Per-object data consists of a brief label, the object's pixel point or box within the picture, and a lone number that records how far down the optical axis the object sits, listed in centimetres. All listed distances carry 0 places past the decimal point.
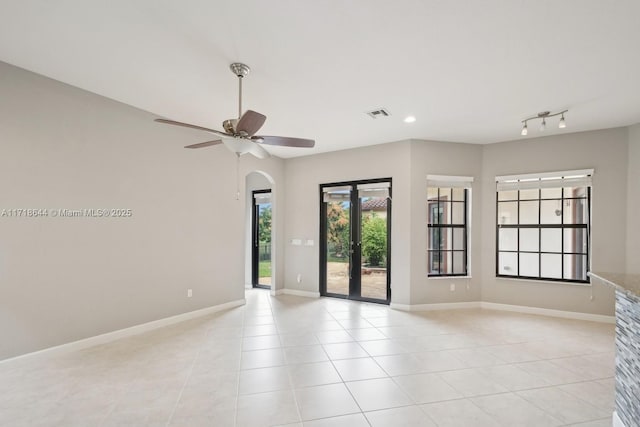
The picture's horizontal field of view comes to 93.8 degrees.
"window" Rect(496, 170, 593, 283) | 465
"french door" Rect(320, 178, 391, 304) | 540
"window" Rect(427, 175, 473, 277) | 520
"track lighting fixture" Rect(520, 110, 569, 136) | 379
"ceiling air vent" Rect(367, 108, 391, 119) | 377
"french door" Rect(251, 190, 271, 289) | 663
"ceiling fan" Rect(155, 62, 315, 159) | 248
